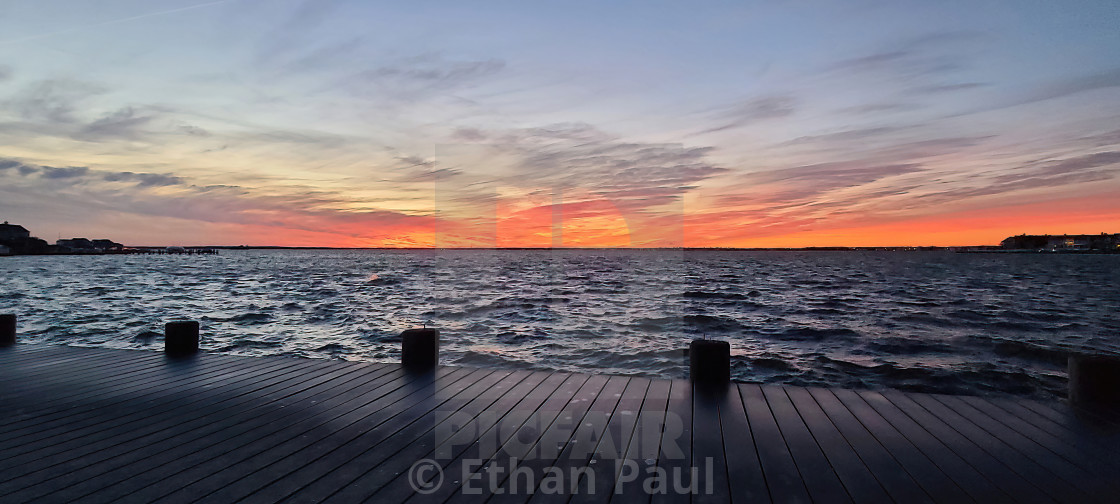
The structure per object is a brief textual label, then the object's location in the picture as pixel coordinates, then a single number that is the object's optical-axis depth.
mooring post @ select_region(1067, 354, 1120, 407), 4.35
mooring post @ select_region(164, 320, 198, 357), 6.58
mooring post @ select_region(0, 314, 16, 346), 7.23
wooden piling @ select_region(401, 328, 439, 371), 5.98
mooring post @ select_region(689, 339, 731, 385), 5.22
